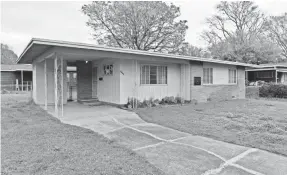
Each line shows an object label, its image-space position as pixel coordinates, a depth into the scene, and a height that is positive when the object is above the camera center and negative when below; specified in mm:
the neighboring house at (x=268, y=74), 19784 +997
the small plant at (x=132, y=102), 9062 -917
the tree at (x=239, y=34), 24531 +7870
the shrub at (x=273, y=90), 14305 -634
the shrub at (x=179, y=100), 10836 -968
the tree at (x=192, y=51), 23172 +4547
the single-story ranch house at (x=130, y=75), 8463 +470
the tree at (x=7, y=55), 38812 +6347
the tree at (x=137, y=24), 20062 +6648
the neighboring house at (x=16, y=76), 20594 +1008
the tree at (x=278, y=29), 29234 +8460
